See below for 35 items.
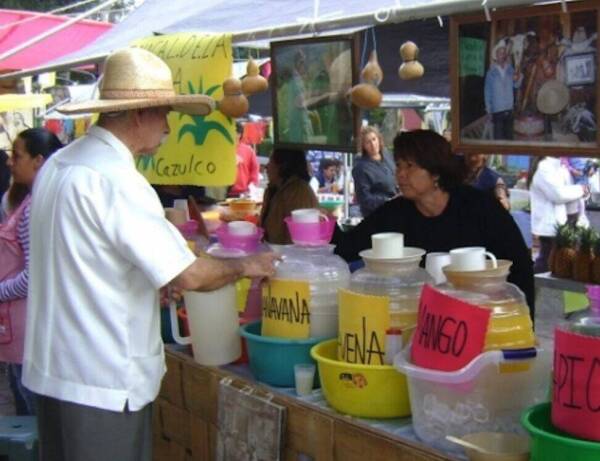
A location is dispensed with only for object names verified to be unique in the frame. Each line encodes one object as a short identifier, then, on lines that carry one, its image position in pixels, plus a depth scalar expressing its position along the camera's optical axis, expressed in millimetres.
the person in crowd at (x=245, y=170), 9594
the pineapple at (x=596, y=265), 5309
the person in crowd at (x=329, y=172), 13148
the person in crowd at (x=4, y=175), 5961
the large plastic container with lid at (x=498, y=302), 1832
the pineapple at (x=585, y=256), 5359
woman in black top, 2980
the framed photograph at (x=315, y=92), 2932
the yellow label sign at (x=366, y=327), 2021
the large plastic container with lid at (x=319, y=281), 2281
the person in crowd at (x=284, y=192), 4734
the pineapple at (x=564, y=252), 5484
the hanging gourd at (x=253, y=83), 3203
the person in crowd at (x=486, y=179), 6176
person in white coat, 7633
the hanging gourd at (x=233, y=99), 3172
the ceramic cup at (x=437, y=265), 2185
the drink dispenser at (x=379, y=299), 2027
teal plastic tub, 2262
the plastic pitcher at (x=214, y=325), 2469
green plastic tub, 1453
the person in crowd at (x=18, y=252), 3486
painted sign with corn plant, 3215
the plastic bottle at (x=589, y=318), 1572
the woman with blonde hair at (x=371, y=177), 7184
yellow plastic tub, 1997
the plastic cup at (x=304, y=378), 2230
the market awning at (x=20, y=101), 6435
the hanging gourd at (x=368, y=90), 2766
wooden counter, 1931
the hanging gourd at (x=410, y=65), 2977
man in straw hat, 2051
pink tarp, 5727
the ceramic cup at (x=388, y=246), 2111
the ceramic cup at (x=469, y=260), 1882
